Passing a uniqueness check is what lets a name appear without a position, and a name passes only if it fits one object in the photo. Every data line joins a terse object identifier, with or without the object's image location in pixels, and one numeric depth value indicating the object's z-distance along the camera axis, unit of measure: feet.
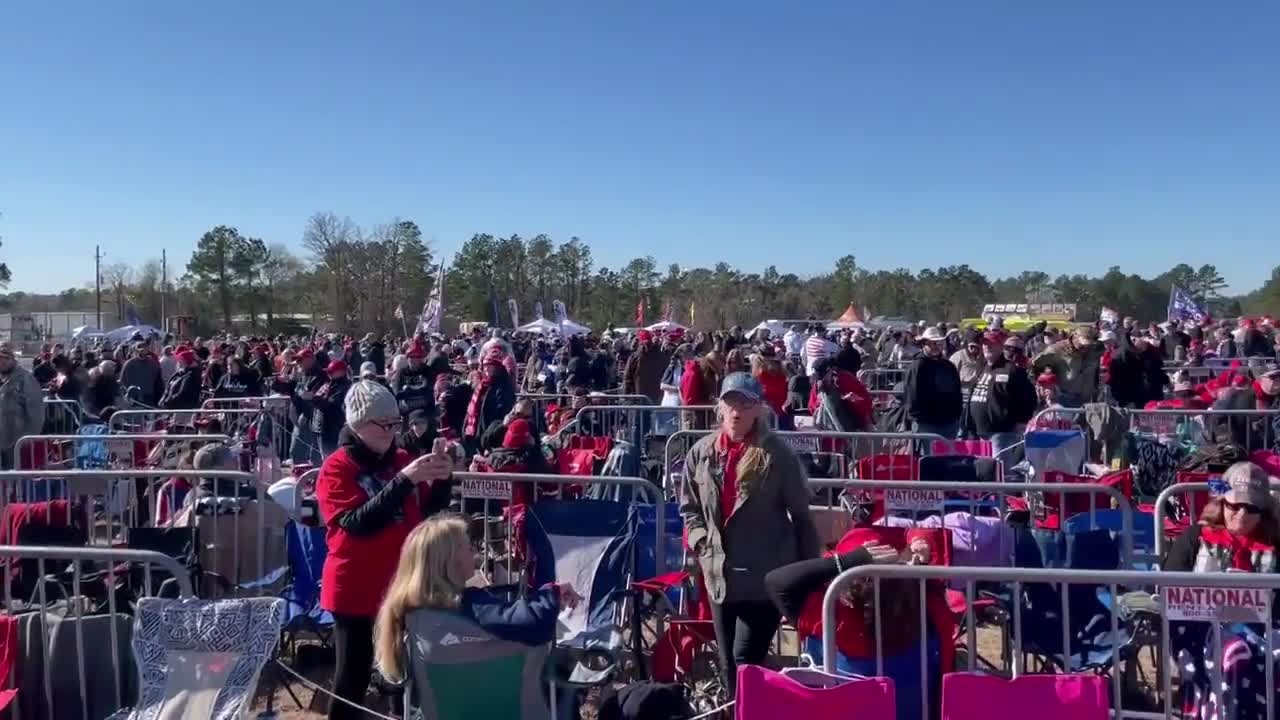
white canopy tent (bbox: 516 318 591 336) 153.79
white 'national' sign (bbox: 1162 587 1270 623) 12.12
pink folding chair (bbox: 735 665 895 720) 11.68
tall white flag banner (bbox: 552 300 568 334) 157.27
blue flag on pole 100.89
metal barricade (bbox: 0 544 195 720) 14.17
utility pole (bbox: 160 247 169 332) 268.00
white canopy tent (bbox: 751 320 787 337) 144.19
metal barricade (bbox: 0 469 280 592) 20.93
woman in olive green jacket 14.46
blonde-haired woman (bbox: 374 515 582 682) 13.17
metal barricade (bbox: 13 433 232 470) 30.37
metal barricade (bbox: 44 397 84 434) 42.42
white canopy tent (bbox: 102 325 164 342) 144.26
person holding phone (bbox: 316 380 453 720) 13.88
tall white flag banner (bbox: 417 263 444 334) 103.53
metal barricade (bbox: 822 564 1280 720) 12.00
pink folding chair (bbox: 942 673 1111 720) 11.58
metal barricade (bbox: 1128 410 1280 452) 34.01
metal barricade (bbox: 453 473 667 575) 20.27
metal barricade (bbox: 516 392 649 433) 43.30
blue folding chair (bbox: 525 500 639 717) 19.12
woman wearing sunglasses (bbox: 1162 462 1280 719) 12.82
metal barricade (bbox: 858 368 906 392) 61.55
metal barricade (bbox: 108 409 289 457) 39.50
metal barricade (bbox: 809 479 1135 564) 18.43
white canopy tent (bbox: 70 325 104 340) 151.12
